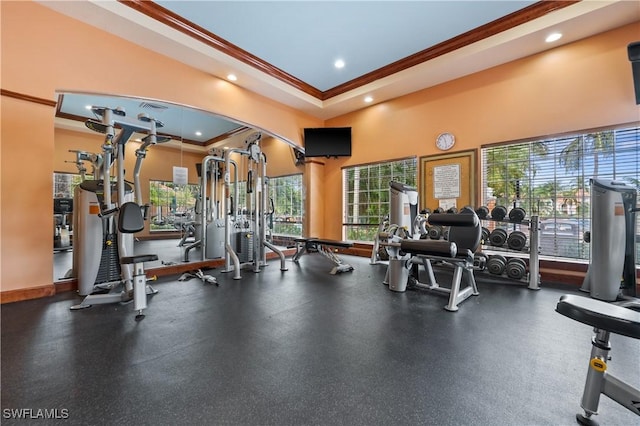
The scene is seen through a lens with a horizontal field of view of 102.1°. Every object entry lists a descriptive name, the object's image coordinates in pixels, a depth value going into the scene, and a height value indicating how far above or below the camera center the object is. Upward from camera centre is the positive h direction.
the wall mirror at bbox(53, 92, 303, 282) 3.19 +0.76
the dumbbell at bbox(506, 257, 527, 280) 3.63 -0.82
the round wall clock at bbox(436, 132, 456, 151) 4.63 +1.27
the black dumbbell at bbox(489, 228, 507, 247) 3.83 -0.40
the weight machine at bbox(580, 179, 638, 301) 2.84 -0.32
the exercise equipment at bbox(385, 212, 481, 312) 2.63 -0.50
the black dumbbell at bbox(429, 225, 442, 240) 4.31 -0.37
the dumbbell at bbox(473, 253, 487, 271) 3.71 -0.75
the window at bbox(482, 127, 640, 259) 3.32 +0.50
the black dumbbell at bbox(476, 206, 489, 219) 3.91 -0.02
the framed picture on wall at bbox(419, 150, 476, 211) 4.45 +0.56
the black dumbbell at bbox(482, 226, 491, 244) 3.94 -0.36
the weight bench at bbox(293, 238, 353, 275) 4.27 -0.66
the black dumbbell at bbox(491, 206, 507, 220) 3.79 -0.04
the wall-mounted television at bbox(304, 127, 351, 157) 6.10 +1.68
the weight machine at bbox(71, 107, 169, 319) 2.39 -0.11
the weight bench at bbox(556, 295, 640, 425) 0.99 -0.57
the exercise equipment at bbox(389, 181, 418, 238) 3.45 +0.07
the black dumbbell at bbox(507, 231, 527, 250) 3.63 -0.43
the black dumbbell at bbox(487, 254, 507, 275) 3.81 -0.80
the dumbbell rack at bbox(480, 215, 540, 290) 3.35 -0.54
